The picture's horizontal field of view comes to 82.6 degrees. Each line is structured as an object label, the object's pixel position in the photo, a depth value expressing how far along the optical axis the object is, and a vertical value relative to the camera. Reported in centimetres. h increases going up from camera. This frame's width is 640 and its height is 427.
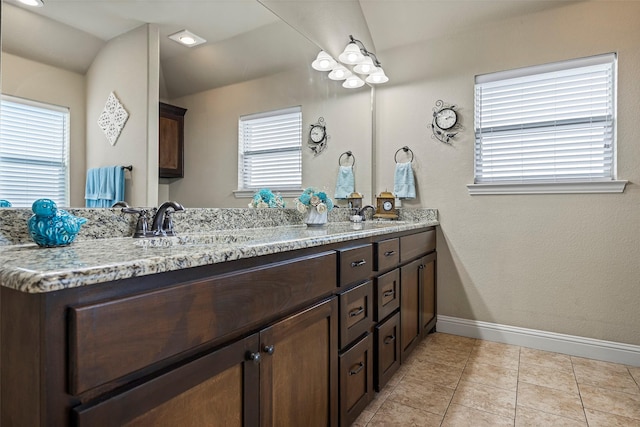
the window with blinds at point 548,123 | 237 +61
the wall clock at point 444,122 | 278 +68
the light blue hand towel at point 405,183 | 290 +22
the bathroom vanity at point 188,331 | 61 -27
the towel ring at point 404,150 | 298 +50
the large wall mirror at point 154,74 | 114 +53
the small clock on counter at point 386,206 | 296 +3
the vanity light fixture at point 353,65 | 264 +108
